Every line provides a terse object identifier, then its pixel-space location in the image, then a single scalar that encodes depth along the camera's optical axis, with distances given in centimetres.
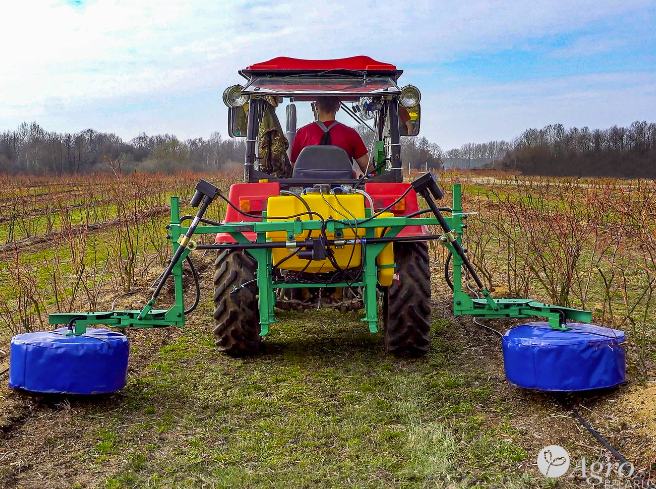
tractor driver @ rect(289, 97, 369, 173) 701
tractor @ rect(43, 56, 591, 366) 539
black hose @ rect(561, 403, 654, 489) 348
